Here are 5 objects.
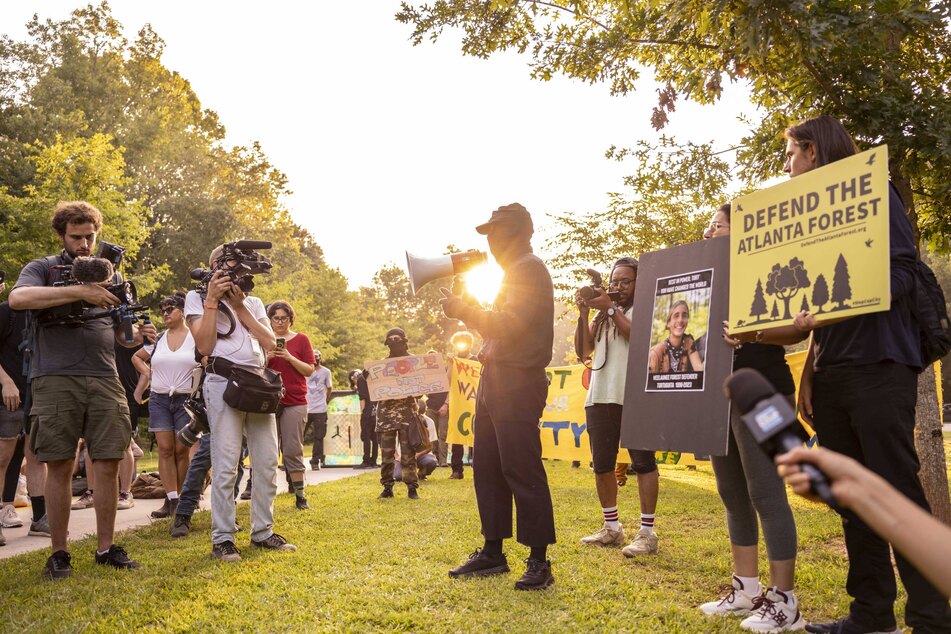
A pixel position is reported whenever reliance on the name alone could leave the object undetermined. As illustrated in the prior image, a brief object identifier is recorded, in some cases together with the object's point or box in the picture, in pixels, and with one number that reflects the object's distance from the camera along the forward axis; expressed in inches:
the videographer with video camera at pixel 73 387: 192.7
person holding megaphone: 183.9
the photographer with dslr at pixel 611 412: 231.0
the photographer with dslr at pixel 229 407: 218.5
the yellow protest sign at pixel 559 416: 463.9
